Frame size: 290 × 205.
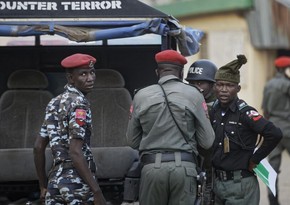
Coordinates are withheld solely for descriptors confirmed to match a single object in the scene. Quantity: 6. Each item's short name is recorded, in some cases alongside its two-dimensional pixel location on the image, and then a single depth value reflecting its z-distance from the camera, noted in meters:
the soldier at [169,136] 14.10
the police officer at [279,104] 23.11
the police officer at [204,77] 16.52
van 16.25
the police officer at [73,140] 13.48
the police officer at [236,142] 14.98
